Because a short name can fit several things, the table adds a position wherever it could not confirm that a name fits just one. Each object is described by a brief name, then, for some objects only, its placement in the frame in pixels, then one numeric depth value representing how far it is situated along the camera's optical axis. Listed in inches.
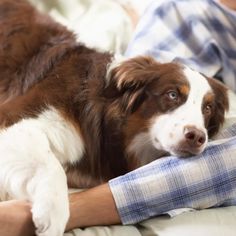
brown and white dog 63.1
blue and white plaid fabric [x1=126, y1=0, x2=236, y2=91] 79.1
